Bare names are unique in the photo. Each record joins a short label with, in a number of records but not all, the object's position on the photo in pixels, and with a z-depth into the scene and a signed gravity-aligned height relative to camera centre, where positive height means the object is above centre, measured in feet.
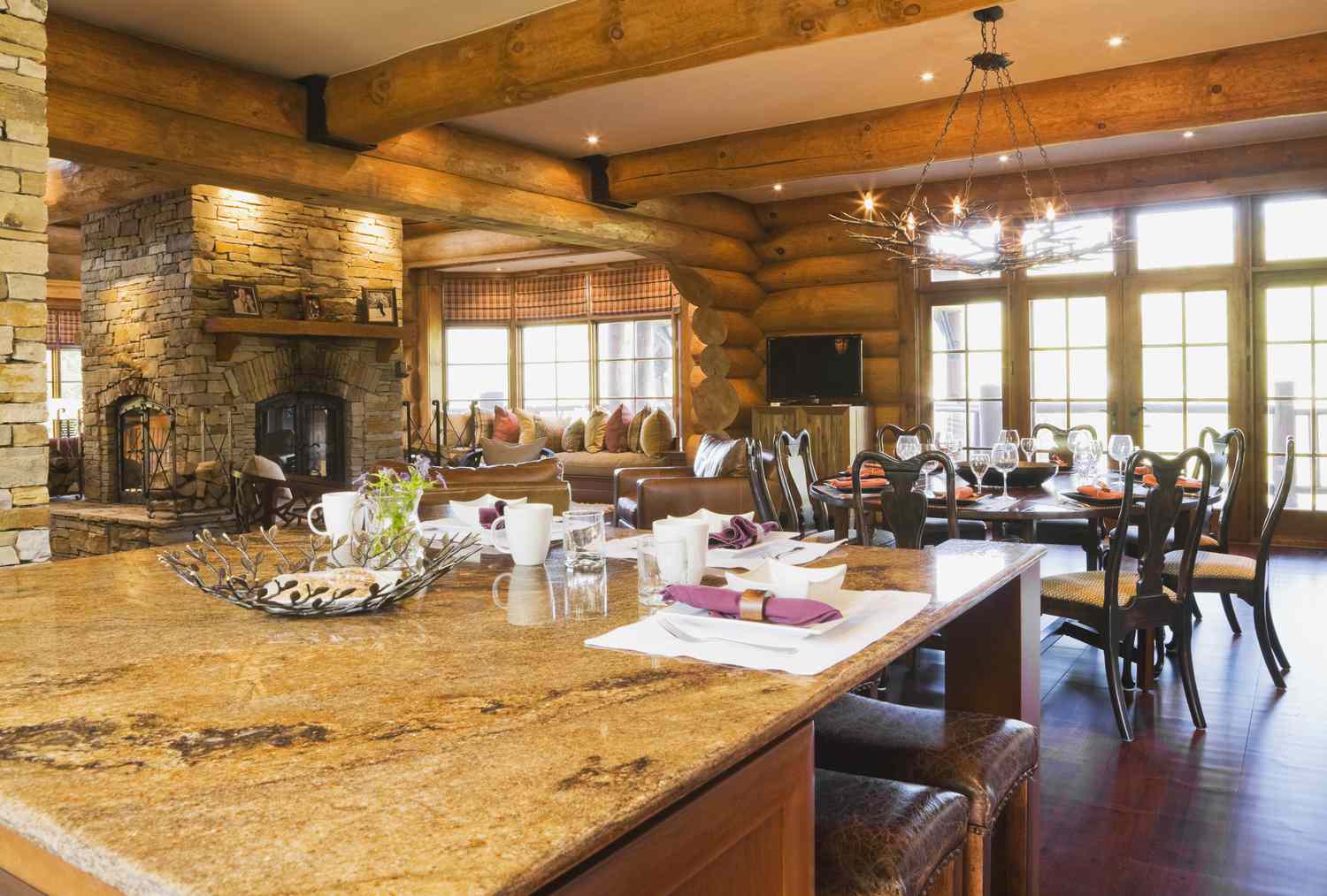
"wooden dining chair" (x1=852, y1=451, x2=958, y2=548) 11.53 -0.88
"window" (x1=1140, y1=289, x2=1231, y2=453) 23.72 +1.33
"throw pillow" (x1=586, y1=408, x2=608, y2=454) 33.86 -0.06
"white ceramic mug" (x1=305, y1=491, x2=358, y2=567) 5.79 -0.48
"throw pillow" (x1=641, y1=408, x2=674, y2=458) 32.12 -0.20
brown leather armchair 18.12 -1.25
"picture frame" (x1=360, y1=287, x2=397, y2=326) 26.27 +3.36
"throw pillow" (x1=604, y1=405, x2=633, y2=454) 33.32 -0.07
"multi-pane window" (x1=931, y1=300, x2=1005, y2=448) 26.48 +1.47
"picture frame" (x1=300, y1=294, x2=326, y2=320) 24.70 +3.17
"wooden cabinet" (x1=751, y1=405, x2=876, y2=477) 26.58 -0.04
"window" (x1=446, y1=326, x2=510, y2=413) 37.78 +2.45
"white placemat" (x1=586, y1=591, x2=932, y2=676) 3.79 -0.89
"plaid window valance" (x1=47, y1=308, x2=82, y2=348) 37.93 +4.13
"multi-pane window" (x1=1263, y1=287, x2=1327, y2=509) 22.76 +0.90
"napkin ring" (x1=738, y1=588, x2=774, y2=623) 4.14 -0.76
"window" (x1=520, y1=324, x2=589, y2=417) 37.17 +2.30
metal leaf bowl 4.63 -0.75
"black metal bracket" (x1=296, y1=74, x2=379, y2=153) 16.67 +5.49
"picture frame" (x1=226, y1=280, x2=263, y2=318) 23.36 +3.22
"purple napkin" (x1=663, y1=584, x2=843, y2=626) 4.06 -0.76
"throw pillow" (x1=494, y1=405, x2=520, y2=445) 34.81 +0.10
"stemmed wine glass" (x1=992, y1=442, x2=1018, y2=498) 14.25 -0.48
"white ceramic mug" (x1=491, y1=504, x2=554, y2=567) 5.98 -0.63
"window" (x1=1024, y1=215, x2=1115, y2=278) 24.04 +4.01
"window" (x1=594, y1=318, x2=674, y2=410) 35.35 +2.40
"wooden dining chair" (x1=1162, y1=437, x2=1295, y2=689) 12.18 -1.96
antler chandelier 15.30 +3.19
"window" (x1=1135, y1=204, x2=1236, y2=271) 23.49 +4.49
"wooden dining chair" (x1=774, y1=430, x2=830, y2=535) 14.96 -0.80
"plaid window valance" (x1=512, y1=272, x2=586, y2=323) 36.76 +5.04
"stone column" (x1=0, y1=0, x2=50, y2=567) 10.19 +1.68
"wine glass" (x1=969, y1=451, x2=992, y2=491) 16.07 -0.68
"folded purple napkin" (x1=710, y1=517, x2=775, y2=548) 6.38 -0.71
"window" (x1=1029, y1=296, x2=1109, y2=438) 25.07 +1.59
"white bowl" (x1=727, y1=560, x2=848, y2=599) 4.48 -0.72
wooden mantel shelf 22.70 +2.52
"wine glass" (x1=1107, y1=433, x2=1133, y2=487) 14.07 -0.36
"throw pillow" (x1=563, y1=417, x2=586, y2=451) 34.40 -0.27
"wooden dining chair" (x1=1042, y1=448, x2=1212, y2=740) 10.78 -1.98
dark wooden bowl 15.62 -0.81
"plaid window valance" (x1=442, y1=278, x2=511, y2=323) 37.32 +4.95
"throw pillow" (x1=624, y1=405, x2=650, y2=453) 32.91 -0.14
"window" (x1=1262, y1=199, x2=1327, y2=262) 22.57 +4.42
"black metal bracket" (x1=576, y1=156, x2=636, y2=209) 22.67 +5.77
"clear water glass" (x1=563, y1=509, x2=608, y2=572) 5.60 -0.64
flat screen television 27.53 +1.68
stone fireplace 23.18 +2.06
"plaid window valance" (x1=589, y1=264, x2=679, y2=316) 34.60 +4.93
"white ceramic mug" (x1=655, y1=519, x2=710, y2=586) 5.08 -0.64
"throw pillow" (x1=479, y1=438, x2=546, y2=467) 29.14 -0.66
